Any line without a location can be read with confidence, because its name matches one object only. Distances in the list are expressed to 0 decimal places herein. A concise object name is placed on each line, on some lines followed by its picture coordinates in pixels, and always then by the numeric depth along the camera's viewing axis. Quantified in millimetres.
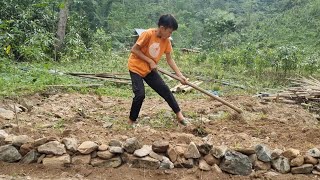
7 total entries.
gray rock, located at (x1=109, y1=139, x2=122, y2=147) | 3580
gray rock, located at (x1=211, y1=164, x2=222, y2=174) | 3486
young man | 4359
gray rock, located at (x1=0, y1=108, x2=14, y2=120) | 4718
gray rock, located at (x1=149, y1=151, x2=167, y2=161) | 3508
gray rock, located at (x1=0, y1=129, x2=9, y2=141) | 3676
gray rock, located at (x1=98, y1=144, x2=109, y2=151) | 3555
